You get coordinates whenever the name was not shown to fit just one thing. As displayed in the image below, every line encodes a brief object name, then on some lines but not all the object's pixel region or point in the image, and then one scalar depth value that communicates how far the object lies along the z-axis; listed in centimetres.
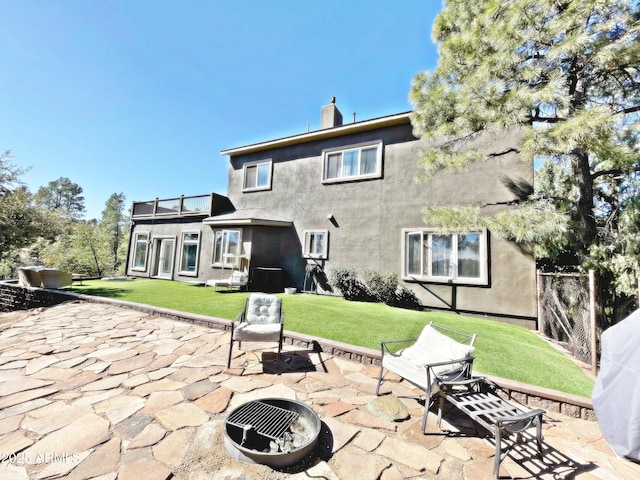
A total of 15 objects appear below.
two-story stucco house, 861
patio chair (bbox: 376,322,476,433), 310
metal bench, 240
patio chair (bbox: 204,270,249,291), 1142
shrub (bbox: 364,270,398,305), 951
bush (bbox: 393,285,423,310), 951
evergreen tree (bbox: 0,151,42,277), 1516
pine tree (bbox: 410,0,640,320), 480
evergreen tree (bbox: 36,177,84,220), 4778
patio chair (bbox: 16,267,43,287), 1037
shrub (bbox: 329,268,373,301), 1022
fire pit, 233
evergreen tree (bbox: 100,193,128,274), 3453
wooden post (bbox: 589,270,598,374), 462
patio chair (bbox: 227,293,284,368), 467
